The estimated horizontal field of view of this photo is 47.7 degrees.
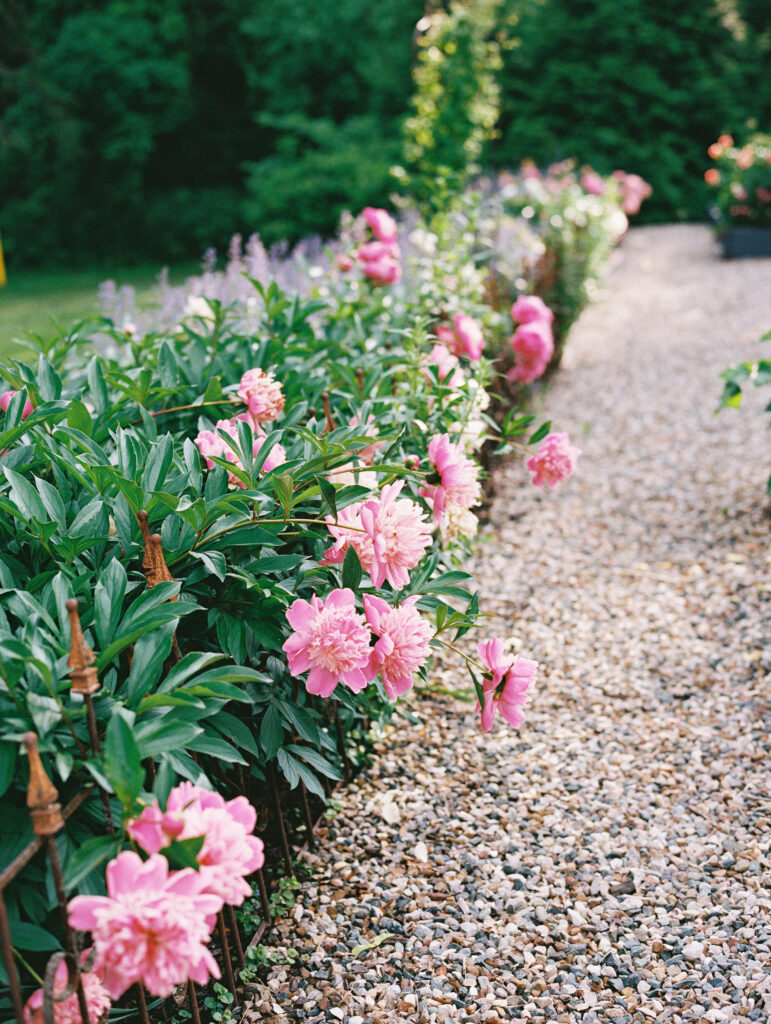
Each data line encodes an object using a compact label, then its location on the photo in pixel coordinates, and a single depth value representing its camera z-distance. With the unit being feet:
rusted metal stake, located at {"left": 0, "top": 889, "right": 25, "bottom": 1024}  3.08
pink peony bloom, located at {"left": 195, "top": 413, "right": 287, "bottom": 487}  5.18
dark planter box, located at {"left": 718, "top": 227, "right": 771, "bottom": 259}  30.71
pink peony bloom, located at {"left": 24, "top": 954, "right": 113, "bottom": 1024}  3.36
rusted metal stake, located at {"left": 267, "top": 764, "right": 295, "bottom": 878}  5.35
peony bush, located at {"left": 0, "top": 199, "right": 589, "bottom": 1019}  3.30
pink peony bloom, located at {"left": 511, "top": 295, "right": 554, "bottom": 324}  10.52
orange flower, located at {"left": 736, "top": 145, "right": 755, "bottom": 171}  31.60
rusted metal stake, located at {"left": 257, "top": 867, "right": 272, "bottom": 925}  5.27
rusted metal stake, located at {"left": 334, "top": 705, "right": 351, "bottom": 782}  6.29
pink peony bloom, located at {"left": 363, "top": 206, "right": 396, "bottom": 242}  9.86
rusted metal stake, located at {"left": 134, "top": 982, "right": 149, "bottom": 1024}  4.01
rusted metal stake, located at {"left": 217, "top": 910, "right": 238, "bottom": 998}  4.66
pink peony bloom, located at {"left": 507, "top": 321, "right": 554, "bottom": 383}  9.95
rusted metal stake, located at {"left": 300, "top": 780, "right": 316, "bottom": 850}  6.01
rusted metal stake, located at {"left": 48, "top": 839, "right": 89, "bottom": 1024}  3.22
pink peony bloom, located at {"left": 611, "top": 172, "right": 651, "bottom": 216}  37.78
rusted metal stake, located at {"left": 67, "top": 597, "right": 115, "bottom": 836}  3.31
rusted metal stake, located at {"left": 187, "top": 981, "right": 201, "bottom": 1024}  4.39
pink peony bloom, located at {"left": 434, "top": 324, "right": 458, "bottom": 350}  8.88
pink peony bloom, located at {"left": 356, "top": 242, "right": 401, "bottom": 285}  9.77
